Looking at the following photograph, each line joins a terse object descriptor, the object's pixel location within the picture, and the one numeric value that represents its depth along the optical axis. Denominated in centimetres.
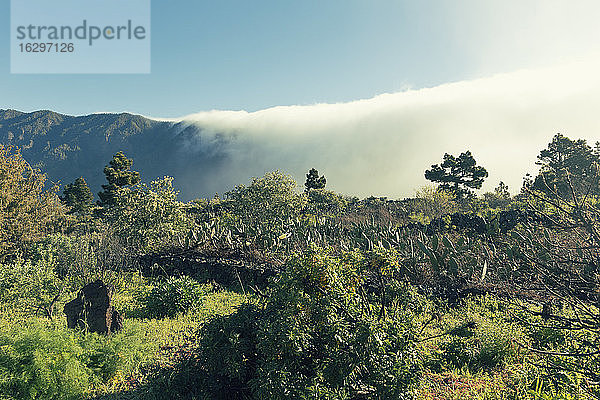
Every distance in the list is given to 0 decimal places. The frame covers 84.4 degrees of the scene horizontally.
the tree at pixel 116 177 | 2833
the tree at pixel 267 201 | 1834
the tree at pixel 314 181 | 4216
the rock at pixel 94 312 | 561
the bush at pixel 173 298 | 734
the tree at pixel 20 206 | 1391
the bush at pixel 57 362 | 369
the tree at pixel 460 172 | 3434
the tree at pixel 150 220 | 1344
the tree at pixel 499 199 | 2535
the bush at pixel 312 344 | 308
